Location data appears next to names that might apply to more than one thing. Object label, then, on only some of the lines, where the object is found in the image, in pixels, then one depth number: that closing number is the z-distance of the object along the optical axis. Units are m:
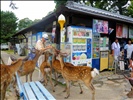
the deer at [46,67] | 3.40
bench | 1.93
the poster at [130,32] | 5.87
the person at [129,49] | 5.04
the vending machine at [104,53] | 4.98
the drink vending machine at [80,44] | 4.21
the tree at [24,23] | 26.03
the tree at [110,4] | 13.76
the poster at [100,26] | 4.77
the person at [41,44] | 3.54
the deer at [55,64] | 3.34
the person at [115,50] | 5.05
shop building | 4.23
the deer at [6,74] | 2.17
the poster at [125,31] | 5.64
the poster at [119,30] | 5.39
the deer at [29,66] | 3.09
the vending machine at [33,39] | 6.30
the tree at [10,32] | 16.47
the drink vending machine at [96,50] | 4.78
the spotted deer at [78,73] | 2.62
